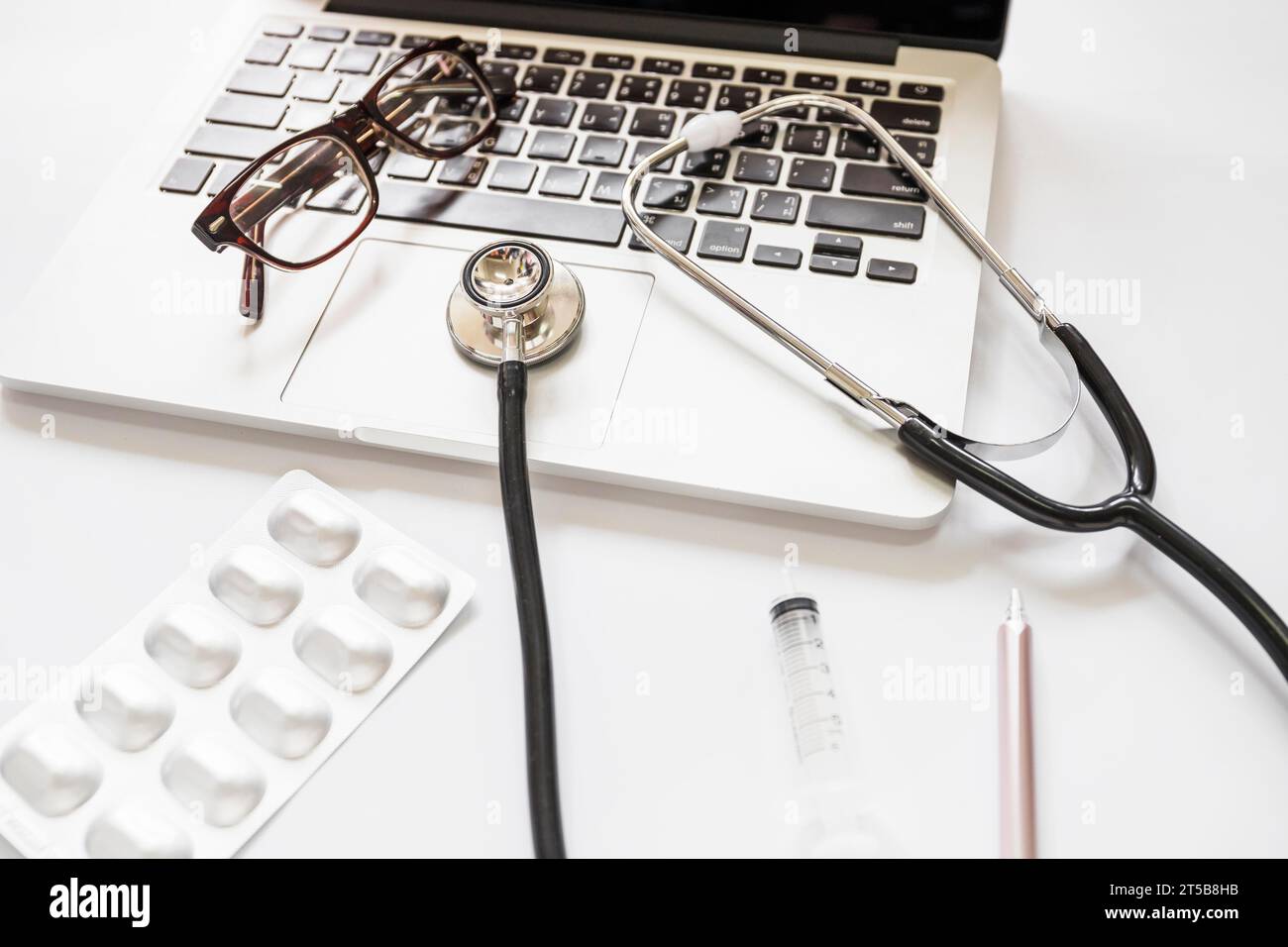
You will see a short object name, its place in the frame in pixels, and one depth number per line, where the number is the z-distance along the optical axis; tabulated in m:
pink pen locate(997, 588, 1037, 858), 0.42
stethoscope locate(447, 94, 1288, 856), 0.45
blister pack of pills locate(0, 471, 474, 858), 0.44
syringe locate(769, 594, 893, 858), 0.43
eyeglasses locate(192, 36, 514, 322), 0.59
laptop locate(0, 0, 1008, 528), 0.52
